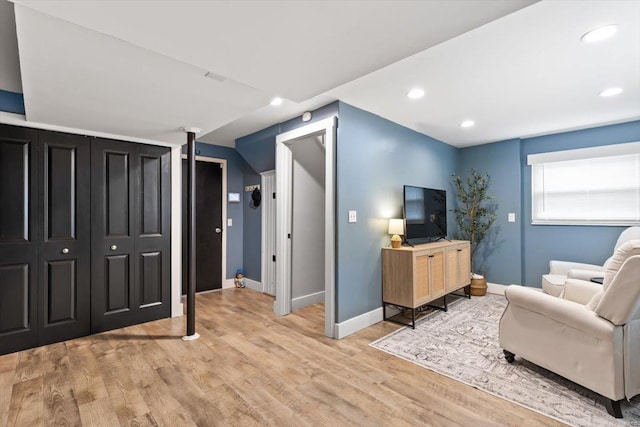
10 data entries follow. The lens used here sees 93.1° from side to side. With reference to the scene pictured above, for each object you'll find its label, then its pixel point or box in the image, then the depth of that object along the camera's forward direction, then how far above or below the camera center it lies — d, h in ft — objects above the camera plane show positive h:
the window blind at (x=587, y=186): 12.44 +1.21
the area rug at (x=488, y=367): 6.17 -4.00
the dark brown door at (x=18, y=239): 8.69 -0.68
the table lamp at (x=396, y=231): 11.45 -0.65
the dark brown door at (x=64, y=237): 9.31 -0.68
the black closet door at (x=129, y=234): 10.26 -0.67
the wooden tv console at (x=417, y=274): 10.69 -2.29
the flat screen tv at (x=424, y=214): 12.15 -0.01
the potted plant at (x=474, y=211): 15.58 +0.13
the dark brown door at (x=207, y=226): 15.49 -0.58
